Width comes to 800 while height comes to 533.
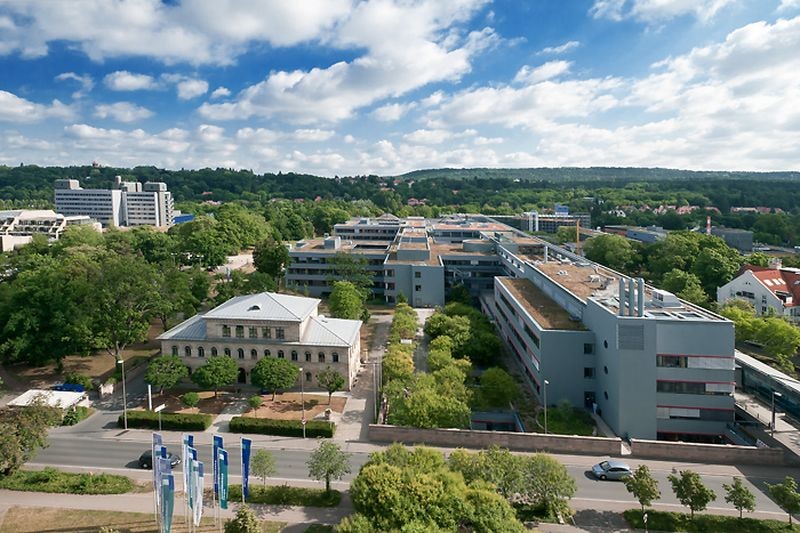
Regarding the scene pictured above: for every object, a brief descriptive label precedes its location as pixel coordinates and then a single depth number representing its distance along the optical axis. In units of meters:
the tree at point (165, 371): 49.62
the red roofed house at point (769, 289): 73.19
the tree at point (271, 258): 95.75
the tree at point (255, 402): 48.38
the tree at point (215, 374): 49.56
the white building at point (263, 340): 54.06
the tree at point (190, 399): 48.53
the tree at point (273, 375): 49.22
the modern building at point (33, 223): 150.36
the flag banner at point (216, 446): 29.56
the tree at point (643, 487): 30.45
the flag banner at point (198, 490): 28.16
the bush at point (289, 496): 33.78
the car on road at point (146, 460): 38.75
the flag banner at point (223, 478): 29.48
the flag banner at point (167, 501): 27.10
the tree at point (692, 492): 30.34
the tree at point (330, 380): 49.59
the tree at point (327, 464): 33.50
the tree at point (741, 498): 29.98
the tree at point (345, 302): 69.31
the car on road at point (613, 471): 36.94
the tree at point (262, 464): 33.97
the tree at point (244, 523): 27.40
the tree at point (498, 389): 47.47
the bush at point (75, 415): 46.59
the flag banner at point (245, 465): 31.39
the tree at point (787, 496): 29.45
